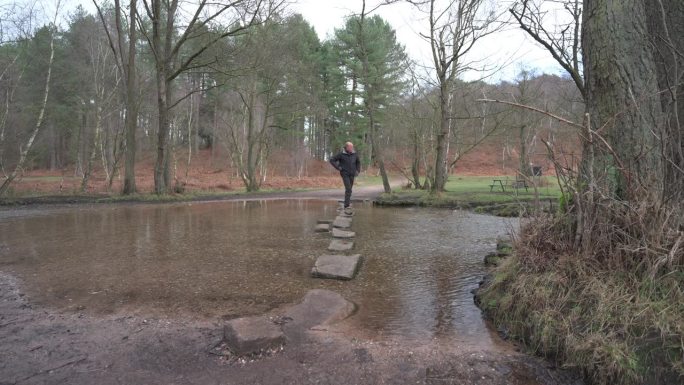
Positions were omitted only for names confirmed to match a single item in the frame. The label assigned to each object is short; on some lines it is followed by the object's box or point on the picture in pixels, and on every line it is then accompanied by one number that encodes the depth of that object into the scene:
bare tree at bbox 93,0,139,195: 18.77
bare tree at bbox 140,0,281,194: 18.23
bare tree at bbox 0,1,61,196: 16.98
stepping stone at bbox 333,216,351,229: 9.77
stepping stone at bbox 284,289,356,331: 4.07
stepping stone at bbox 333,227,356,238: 8.60
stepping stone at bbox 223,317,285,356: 3.37
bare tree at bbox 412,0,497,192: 17.56
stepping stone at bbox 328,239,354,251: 7.29
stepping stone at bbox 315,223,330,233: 9.42
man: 11.73
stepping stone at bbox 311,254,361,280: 5.67
